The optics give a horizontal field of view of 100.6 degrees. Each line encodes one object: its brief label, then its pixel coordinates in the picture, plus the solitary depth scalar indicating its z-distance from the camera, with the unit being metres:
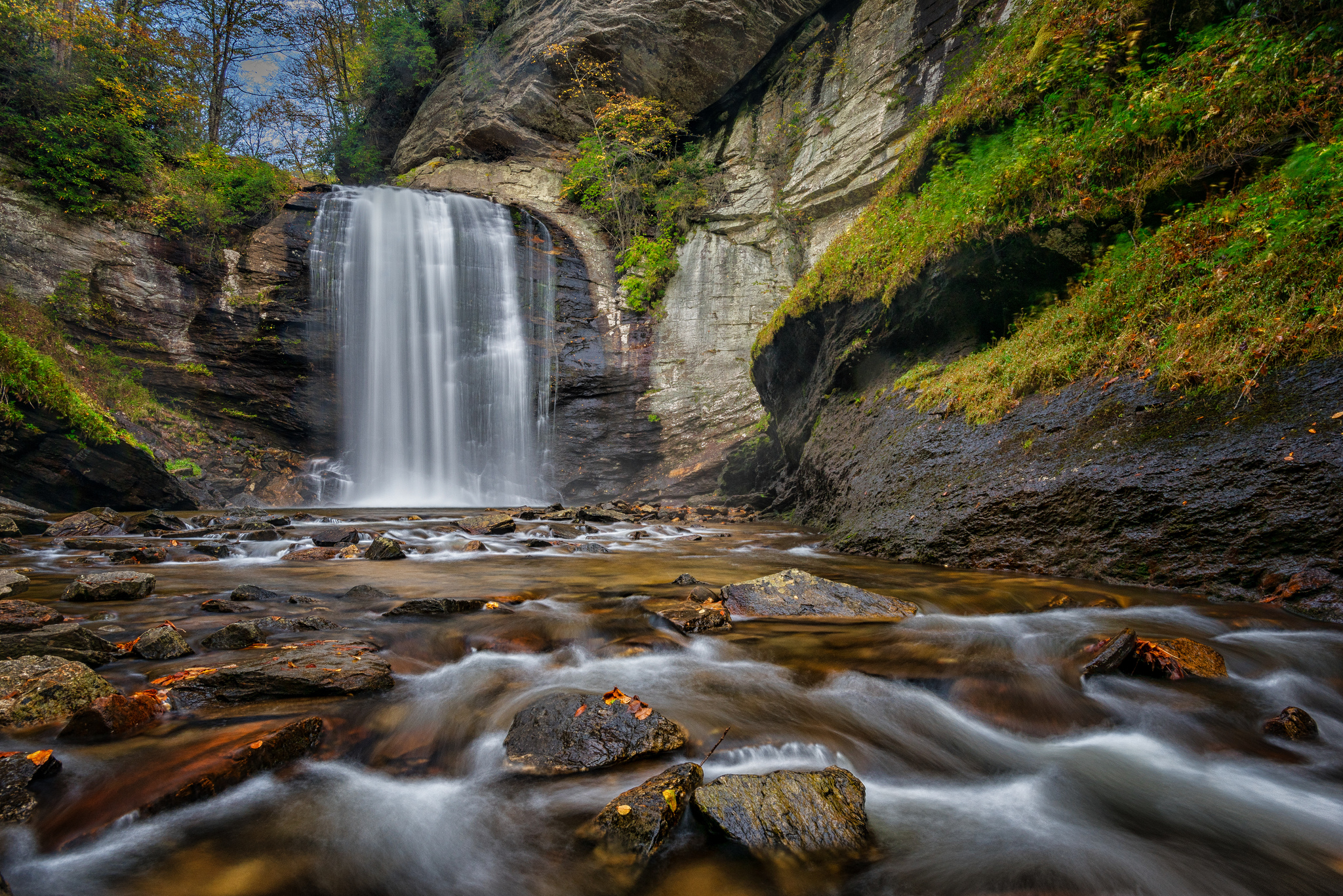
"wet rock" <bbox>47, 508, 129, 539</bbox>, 7.45
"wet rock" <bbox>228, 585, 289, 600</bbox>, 4.13
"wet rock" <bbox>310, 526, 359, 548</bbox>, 7.31
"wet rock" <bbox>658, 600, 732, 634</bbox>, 3.65
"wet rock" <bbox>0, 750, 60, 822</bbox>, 1.64
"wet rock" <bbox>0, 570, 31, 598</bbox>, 4.07
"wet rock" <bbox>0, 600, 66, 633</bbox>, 2.97
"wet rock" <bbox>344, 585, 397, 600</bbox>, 4.45
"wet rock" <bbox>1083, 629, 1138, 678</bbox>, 2.74
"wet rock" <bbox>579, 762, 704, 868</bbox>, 1.62
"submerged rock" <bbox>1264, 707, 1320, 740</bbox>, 2.30
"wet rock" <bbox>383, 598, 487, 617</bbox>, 3.94
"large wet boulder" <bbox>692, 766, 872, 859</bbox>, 1.65
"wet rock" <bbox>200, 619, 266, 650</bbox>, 3.06
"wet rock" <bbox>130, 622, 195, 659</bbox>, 2.85
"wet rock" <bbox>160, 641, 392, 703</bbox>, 2.42
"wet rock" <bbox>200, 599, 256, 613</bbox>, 3.89
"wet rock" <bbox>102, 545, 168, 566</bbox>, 5.82
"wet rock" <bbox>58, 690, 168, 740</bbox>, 2.04
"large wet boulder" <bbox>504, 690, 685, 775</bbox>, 2.10
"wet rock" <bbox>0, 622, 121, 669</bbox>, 2.51
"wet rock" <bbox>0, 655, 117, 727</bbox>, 2.07
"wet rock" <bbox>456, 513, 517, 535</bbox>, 9.11
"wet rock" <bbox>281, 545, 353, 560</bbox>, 6.54
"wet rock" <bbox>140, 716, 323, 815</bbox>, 1.78
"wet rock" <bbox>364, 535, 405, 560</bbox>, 6.72
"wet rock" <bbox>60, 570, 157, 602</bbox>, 4.02
